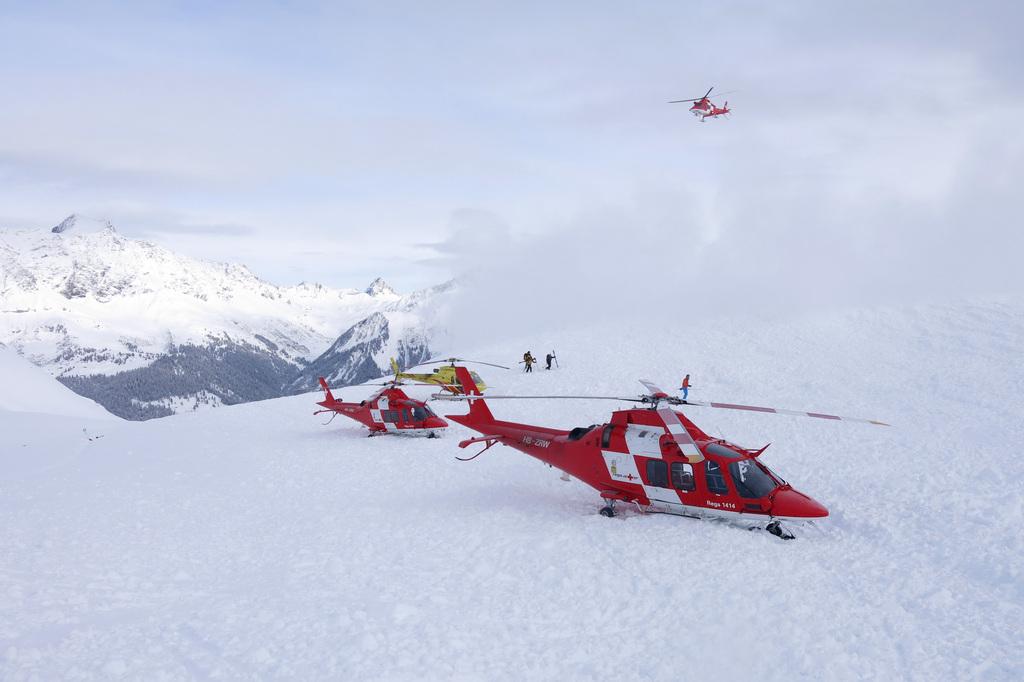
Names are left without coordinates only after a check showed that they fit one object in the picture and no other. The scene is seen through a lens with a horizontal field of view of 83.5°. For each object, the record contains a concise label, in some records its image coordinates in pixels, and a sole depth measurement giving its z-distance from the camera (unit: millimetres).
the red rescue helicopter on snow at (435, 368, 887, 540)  13555
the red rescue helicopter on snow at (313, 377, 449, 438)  25984
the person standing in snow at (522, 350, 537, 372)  38781
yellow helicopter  35969
